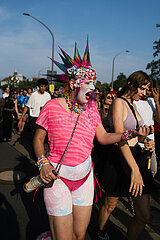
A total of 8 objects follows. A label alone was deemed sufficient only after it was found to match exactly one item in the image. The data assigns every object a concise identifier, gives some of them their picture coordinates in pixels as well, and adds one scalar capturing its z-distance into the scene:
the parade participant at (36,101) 6.02
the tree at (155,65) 49.35
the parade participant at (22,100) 12.19
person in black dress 2.32
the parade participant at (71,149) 1.86
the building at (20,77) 167.18
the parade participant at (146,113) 2.93
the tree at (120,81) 75.50
